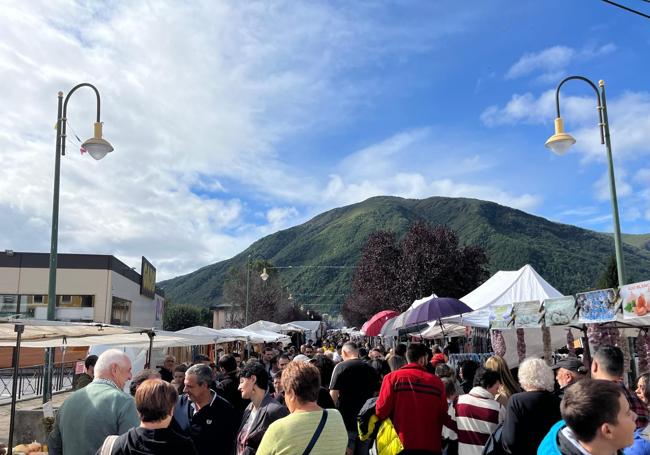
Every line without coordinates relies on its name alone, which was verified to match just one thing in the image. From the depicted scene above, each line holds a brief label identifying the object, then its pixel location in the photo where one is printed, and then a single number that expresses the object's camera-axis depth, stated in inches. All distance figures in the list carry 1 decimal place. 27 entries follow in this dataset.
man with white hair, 163.8
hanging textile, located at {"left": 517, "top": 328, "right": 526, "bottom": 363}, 523.5
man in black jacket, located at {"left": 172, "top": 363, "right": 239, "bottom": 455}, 204.7
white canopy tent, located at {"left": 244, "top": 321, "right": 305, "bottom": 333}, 1038.6
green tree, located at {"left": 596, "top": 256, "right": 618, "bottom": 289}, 1619.1
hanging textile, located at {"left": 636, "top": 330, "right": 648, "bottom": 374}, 371.2
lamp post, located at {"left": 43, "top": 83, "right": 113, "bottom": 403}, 452.8
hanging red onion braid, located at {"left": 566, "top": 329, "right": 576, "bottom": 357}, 517.9
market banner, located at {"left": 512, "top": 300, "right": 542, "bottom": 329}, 406.9
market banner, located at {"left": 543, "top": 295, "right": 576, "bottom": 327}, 369.9
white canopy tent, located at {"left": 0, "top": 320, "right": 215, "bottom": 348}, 255.4
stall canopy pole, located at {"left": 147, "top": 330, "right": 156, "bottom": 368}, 370.5
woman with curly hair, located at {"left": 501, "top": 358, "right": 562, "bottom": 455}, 164.4
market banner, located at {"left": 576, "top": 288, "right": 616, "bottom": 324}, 333.7
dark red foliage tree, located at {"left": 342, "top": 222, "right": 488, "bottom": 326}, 1449.3
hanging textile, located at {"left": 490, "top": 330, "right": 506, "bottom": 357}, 502.0
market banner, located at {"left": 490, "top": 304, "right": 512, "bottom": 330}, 441.7
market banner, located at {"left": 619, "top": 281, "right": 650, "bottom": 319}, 302.2
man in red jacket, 210.7
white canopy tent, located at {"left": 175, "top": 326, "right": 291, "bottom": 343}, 608.4
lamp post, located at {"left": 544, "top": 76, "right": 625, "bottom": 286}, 422.0
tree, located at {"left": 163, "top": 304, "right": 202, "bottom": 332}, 3489.2
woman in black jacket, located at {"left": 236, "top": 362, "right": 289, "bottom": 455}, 174.1
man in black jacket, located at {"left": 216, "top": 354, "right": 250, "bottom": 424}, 284.0
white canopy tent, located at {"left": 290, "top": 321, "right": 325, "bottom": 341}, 2332.2
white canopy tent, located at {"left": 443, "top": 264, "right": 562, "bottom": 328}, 506.9
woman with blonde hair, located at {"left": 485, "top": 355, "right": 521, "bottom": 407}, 215.6
